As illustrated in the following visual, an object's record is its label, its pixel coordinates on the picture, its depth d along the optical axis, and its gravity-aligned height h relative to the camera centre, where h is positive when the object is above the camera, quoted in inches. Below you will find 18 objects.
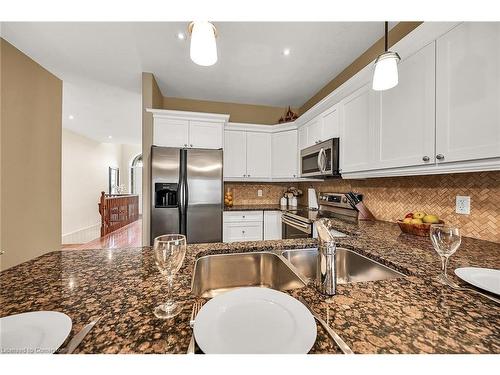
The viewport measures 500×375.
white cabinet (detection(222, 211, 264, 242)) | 118.0 -22.7
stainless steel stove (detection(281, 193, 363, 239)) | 89.7 -13.5
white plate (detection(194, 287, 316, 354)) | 15.9 -12.2
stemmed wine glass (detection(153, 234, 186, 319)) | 23.0 -8.1
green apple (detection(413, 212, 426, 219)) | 57.6 -7.6
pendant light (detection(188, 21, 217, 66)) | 33.9 +24.1
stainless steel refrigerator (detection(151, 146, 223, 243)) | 101.2 -3.6
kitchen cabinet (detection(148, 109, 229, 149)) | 108.2 +30.6
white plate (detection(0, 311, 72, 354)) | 15.6 -12.1
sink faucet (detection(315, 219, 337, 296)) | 24.5 -9.3
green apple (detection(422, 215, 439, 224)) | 55.9 -8.4
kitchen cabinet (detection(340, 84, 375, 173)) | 70.2 +20.6
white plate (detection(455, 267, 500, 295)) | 25.0 -11.6
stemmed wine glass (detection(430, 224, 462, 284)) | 29.4 -7.7
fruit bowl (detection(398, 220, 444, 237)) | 54.3 -11.0
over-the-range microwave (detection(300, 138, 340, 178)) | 87.8 +12.8
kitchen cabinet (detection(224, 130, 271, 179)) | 131.3 +20.5
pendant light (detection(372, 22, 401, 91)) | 39.8 +22.8
